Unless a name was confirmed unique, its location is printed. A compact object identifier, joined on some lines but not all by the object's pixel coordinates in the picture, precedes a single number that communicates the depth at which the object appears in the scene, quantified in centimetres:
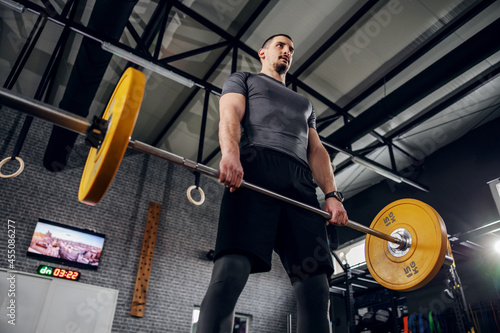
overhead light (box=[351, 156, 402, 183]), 536
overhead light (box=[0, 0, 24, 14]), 344
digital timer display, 485
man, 99
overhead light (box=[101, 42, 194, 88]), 369
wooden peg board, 531
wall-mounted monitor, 498
